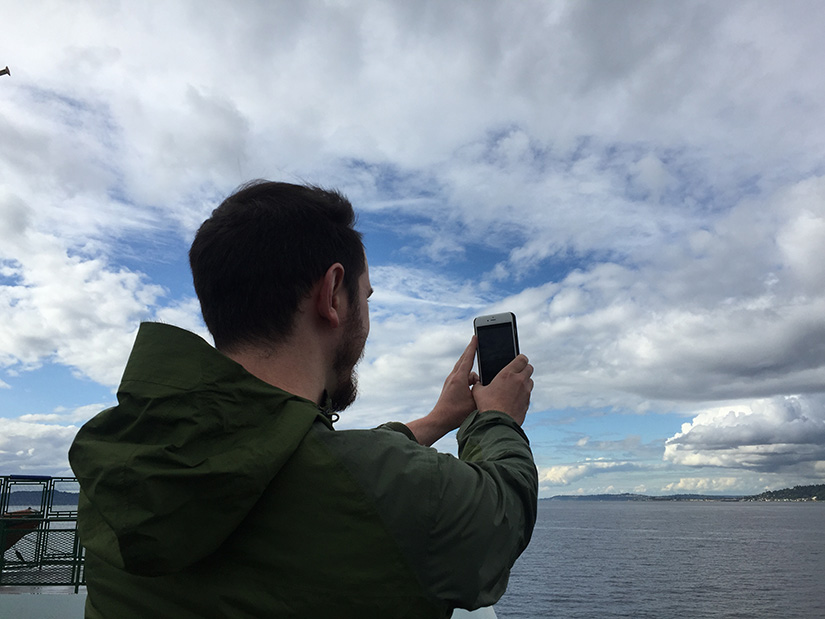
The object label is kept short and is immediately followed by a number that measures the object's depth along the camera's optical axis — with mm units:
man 457
